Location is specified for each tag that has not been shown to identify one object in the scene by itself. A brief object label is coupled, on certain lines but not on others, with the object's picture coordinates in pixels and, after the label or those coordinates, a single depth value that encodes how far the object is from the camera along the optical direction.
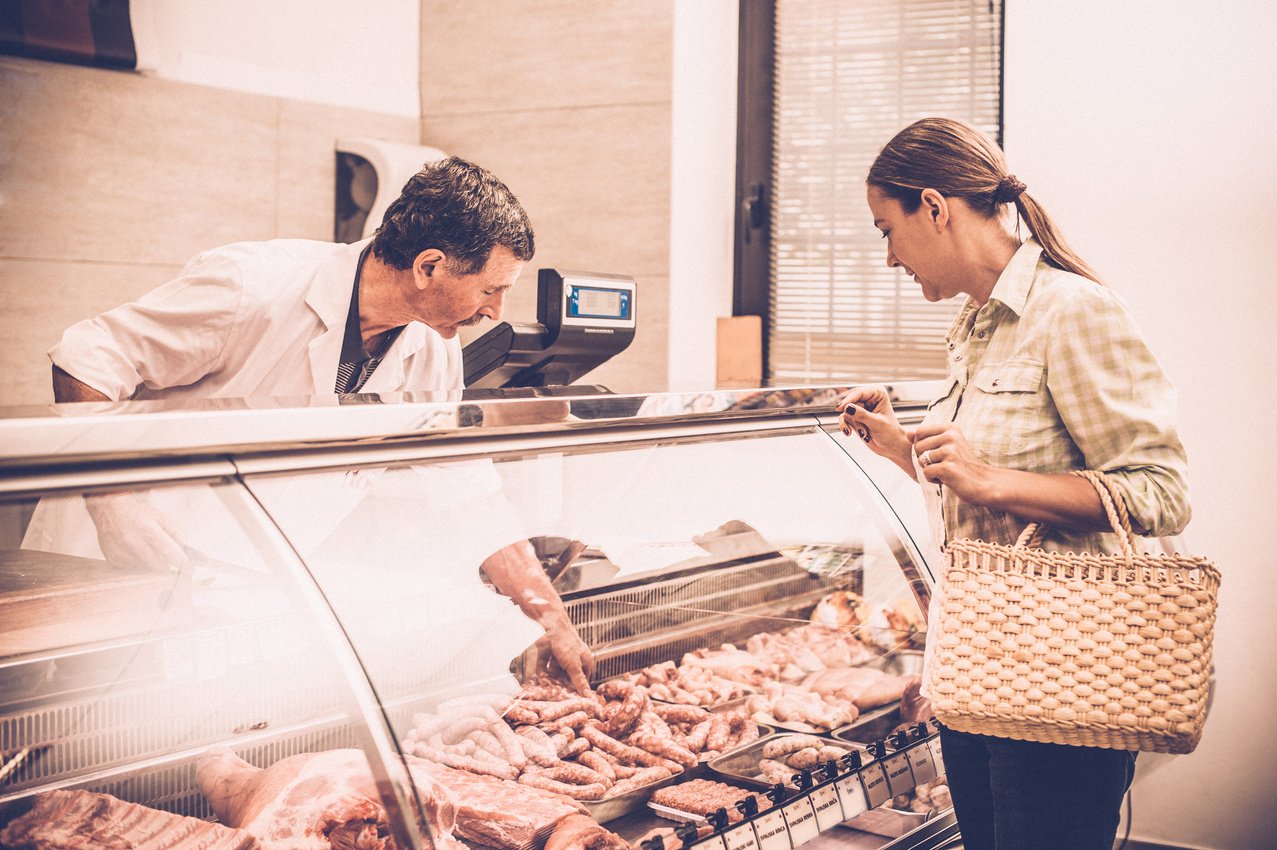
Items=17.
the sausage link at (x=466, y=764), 1.45
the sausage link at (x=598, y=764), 1.59
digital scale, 2.43
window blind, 3.69
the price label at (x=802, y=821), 1.60
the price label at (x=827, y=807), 1.65
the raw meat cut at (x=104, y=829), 1.16
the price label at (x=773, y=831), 1.55
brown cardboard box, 3.87
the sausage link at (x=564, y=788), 1.51
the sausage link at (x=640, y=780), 1.57
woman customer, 1.32
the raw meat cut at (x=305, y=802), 1.25
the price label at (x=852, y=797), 1.70
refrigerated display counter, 1.19
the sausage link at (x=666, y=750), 1.69
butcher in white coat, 1.74
